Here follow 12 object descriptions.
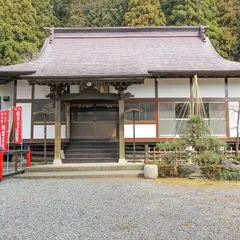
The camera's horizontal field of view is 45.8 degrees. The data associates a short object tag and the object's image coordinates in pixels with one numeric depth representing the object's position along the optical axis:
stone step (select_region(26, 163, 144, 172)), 8.98
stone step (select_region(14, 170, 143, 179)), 8.41
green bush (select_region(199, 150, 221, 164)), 8.62
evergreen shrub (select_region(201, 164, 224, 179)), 8.30
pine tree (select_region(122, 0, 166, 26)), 23.59
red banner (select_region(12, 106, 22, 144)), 10.02
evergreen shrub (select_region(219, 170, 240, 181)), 8.26
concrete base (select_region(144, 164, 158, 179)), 8.25
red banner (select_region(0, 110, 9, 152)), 8.99
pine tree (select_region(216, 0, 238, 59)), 22.78
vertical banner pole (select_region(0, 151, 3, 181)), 7.73
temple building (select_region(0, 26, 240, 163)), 10.09
